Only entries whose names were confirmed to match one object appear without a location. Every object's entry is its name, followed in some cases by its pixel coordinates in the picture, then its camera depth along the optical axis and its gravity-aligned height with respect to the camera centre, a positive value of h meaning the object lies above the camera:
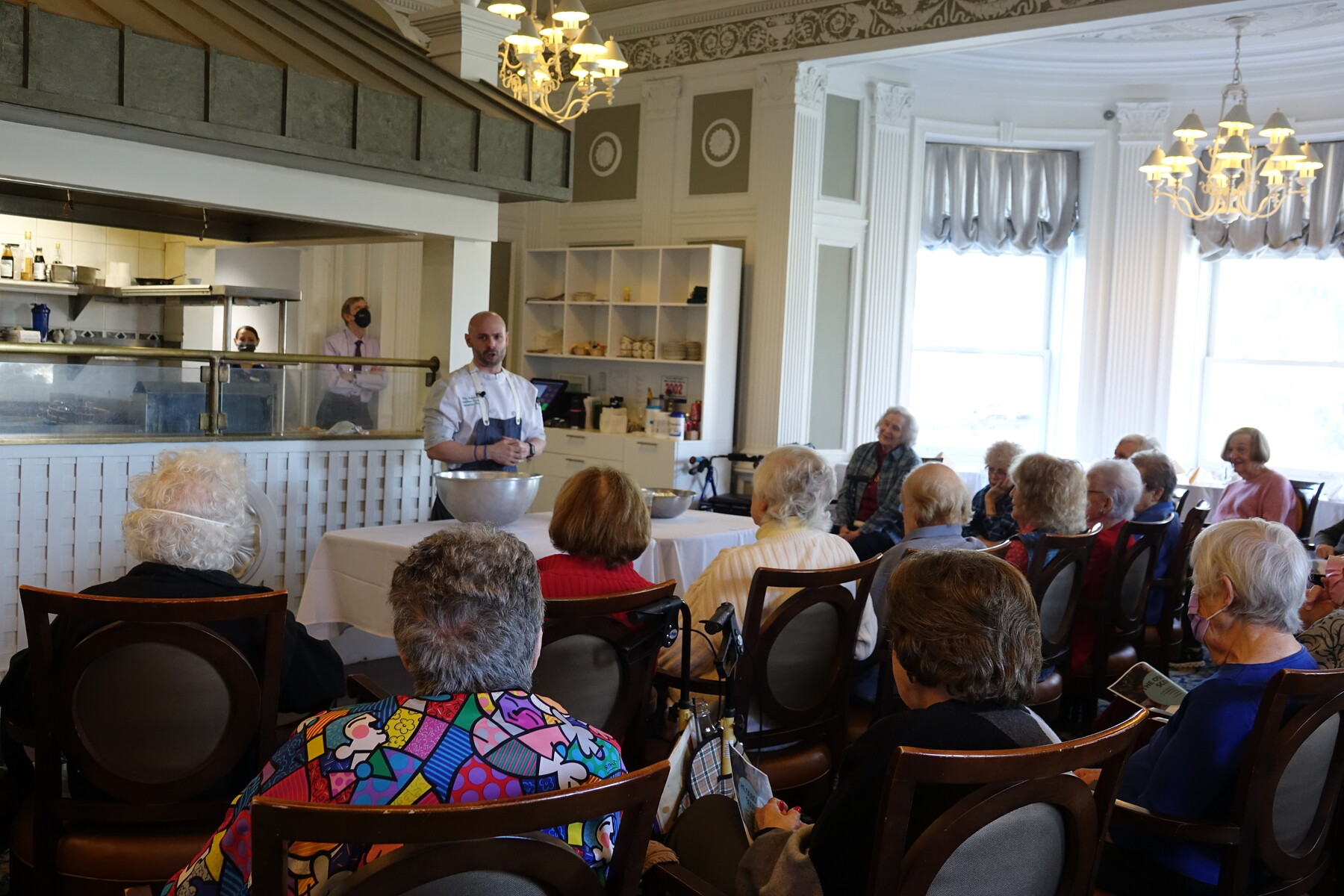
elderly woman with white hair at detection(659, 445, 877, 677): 2.81 -0.42
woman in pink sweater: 5.92 -0.41
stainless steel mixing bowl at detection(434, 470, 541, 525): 3.63 -0.41
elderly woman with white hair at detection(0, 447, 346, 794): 2.13 -0.41
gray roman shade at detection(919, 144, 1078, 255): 8.55 +1.47
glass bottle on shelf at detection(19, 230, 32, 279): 7.04 +0.57
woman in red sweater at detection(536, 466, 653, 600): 2.59 -0.38
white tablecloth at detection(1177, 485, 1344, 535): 6.49 -0.61
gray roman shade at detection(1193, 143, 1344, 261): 7.65 +1.22
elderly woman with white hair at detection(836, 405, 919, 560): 5.33 -0.44
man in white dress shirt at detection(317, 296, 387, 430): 4.74 -0.13
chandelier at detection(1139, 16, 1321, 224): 6.37 +1.45
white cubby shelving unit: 7.76 +0.31
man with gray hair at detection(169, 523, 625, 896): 1.34 -0.45
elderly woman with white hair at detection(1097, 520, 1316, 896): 2.00 -0.53
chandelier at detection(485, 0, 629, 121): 4.87 +1.45
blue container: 7.07 +0.18
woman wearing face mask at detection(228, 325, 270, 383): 4.43 -0.06
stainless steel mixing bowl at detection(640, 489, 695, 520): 4.21 -0.47
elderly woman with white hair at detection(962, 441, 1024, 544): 4.84 -0.45
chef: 4.34 -0.17
